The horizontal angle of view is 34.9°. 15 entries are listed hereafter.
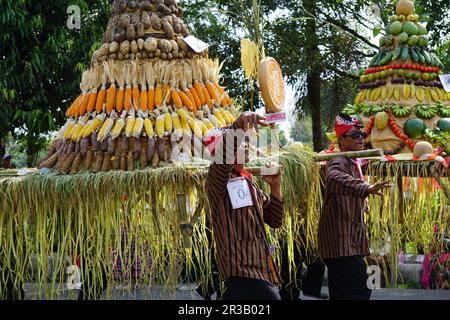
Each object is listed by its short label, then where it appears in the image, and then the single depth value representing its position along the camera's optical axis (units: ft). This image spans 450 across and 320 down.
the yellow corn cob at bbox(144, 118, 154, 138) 16.57
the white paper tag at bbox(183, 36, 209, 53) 17.78
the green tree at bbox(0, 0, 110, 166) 33.55
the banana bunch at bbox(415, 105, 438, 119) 21.25
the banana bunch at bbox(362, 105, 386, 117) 21.68
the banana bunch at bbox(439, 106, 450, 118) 21.50
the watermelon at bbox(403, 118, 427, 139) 20.93
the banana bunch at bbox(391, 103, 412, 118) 21.36
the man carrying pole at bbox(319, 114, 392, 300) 16.05
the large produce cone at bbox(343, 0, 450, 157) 21.09
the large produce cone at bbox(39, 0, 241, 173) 16.66
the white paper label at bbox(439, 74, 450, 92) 21.83
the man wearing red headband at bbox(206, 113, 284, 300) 13.46
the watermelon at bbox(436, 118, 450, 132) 20.94
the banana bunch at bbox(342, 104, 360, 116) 22.44
